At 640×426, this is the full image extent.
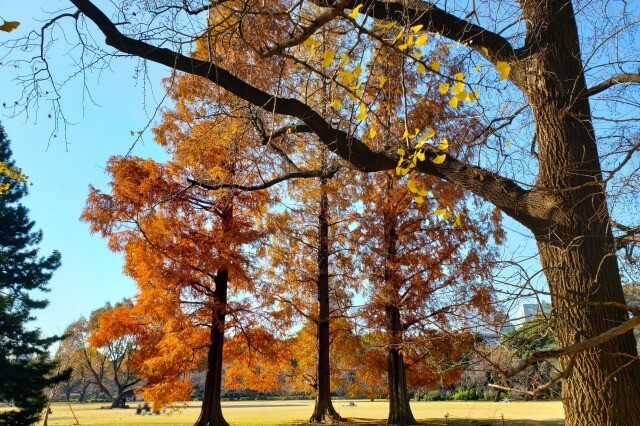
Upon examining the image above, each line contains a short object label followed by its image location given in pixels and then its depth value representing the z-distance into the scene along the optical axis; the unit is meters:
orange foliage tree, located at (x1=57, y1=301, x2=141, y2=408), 32.34
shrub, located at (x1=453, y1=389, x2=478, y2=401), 33.91
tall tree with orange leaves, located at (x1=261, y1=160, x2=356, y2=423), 14.24
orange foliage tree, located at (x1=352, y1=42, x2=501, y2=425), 12.80
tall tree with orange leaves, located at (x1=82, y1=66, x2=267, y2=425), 12.27
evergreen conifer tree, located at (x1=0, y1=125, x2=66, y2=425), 13.05
